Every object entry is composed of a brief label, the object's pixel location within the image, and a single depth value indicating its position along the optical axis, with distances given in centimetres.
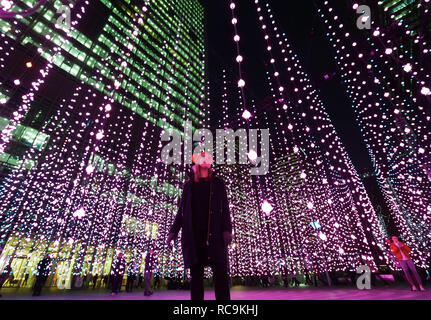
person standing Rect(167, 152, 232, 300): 146
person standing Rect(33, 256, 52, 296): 602
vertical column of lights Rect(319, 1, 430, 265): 681
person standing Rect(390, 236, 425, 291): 419
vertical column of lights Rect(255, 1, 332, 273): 744
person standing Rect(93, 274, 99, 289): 1006
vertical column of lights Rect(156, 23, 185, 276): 974
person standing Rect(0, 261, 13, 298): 623
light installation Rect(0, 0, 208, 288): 909
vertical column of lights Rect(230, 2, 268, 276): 981
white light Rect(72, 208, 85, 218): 821
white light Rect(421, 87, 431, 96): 478
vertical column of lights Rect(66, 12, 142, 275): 956
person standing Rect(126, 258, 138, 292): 779
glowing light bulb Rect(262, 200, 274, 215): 610
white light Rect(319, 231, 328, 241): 758
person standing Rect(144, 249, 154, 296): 581
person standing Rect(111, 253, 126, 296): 631
